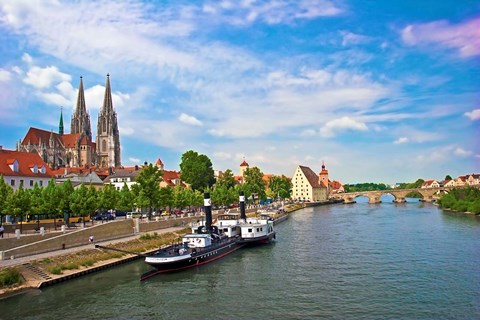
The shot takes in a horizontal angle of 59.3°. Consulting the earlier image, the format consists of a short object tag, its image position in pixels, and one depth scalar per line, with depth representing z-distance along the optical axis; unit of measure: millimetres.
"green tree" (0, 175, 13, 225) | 46862
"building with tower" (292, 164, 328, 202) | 192000
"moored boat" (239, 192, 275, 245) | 61559
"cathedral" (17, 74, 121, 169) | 159500
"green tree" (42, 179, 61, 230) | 51356
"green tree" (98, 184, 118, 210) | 61731
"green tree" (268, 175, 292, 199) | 163375
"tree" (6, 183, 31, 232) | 46719
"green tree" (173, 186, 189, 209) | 83456
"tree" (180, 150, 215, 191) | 117062
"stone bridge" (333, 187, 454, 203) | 177500
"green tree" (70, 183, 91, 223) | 53562
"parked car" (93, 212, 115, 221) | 68850
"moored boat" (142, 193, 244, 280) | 41656
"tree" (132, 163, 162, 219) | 70062
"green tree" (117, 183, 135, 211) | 68125
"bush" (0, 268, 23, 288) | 32812
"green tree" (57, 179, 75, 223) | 53012
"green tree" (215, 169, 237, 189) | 128500
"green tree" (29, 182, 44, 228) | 50125
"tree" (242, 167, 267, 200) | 141000
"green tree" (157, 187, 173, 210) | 73700
